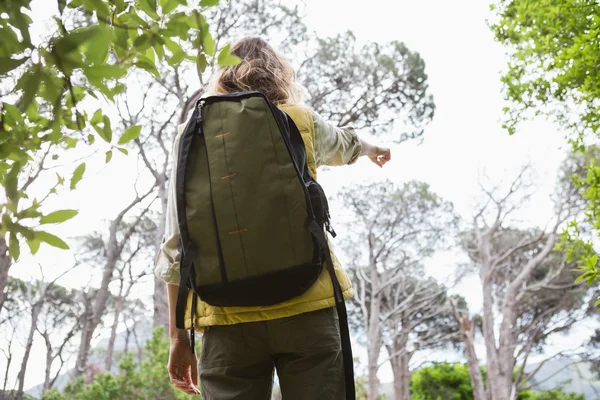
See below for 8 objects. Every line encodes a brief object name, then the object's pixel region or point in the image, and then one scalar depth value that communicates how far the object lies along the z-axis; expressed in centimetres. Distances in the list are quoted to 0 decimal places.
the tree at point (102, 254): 792
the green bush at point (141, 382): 397
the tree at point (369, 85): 709
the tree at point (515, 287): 1006
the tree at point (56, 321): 834
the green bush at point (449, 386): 1112
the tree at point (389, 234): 1062
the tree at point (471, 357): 945
